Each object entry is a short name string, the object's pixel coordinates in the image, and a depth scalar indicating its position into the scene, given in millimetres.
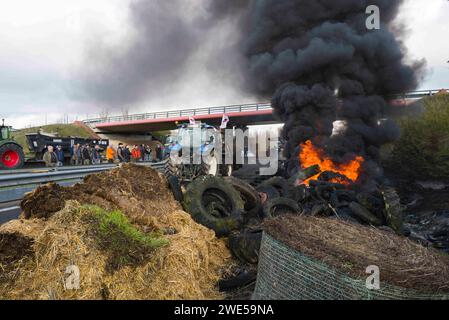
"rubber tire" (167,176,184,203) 7152
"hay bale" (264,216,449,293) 2838
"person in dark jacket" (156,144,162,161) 30500
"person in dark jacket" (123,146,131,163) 21533
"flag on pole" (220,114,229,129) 14750
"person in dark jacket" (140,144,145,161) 24998
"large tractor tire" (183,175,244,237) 6461
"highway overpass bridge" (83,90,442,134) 20833
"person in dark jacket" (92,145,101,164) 22294
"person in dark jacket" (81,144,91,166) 20344
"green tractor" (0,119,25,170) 15070
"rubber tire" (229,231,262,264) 5242
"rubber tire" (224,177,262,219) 8180
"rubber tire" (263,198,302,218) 7816
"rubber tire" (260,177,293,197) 10692
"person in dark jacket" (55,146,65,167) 19297
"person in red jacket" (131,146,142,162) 22977
